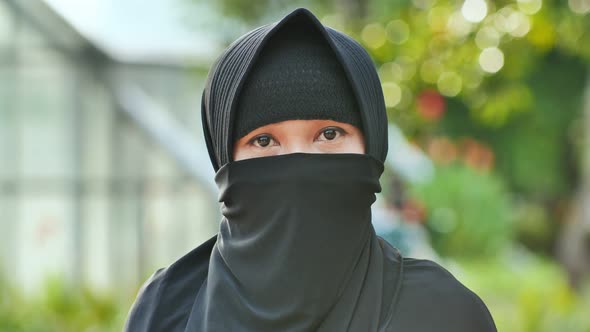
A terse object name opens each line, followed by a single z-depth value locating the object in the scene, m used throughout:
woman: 3.10
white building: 14.98
